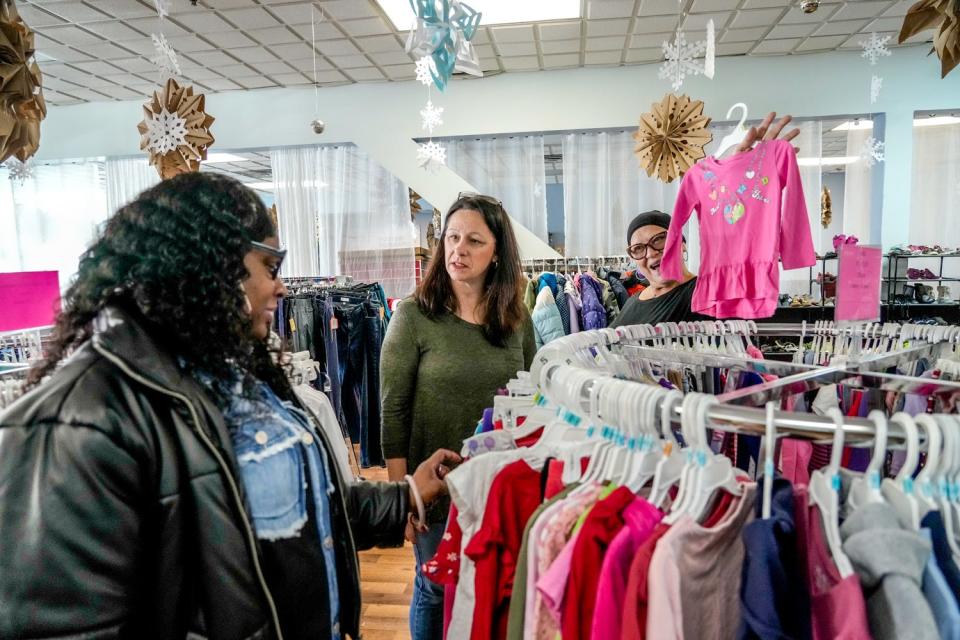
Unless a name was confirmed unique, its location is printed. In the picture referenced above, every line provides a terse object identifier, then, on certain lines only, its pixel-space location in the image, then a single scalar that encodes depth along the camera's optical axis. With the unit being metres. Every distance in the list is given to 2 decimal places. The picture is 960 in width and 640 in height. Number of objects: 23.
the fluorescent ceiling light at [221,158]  7.49
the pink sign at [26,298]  1.61
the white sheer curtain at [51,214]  6.68
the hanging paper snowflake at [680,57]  3.98
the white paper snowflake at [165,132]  3.16
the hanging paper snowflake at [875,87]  5.07
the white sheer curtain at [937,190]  5.40
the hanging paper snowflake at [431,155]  4.91
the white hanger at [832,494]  0.68
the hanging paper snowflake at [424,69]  3.79
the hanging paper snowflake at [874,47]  4.85
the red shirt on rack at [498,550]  0.97
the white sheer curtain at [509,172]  5.86
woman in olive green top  1.71
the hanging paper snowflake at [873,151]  5.13
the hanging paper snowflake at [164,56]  3.14
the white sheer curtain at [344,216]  6.20
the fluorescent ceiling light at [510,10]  4.20
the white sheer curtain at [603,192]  5.68
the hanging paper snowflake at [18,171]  3.02
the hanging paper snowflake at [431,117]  5.15
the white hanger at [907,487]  0.67
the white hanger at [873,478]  0.69
